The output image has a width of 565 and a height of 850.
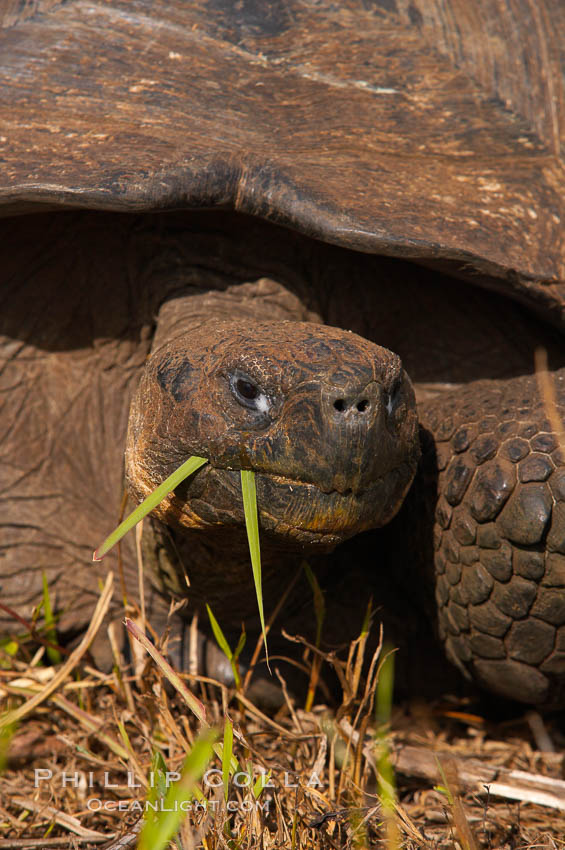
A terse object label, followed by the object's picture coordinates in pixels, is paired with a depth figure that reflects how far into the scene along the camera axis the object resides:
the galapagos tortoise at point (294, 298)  3.84
